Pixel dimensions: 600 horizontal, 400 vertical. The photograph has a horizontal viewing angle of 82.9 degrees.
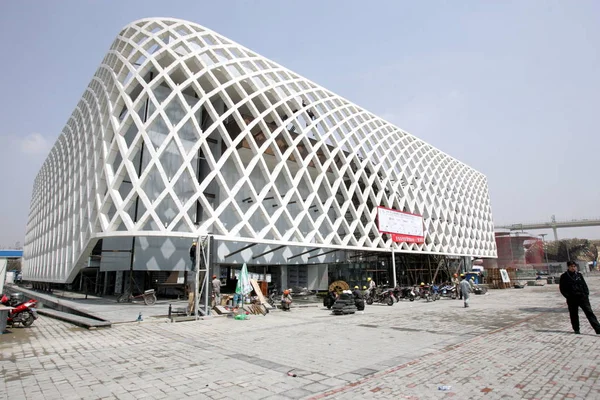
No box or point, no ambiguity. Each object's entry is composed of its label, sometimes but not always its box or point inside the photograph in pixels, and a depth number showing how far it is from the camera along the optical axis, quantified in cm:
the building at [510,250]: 7900
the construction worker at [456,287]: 2539
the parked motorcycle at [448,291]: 2617
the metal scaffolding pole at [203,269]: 1456
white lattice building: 2066
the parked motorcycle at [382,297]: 2071
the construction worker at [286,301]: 1780
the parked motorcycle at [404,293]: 2298
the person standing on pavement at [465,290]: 1830
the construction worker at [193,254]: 1628
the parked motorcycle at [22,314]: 1125
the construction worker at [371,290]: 2217
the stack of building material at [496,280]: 3853
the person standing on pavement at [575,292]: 955
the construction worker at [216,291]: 1714
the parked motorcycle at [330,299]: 1865
